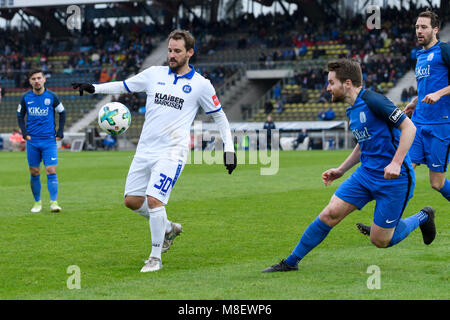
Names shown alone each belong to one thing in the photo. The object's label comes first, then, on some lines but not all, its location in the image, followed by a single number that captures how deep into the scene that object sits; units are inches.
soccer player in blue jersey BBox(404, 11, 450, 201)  333.4
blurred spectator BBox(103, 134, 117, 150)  1688.0
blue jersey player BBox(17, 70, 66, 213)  480.1
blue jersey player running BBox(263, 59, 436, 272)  243.9
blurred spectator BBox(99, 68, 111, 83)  1898.6
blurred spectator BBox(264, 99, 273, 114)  1700.3
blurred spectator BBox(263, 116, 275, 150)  1444.4
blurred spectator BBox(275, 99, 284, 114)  1678.2
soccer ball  319.9
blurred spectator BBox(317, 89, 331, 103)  1633.9
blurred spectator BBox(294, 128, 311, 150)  1536.3
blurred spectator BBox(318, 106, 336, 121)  1565.0
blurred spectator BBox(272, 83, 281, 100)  1748.3
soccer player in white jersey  274.8
